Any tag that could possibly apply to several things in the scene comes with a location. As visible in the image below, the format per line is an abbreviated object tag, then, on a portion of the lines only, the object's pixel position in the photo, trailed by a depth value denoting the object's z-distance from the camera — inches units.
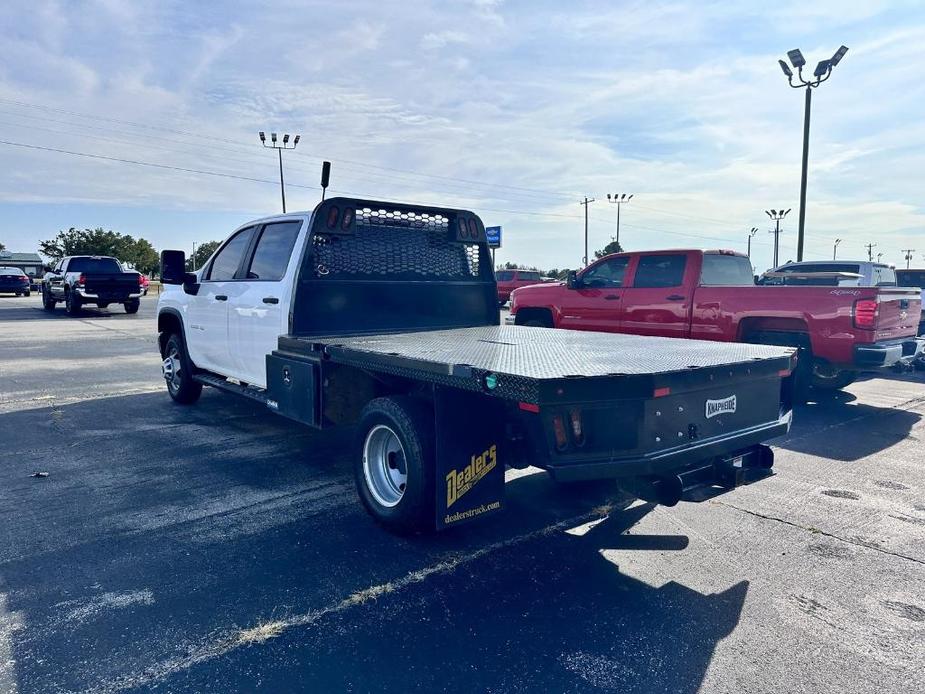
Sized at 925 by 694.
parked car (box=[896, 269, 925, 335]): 602.5
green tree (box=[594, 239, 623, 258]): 2466.7
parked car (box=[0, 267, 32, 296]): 1389.0
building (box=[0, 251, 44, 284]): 3379.9
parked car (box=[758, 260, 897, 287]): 506.6
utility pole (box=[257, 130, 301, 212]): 1683.1
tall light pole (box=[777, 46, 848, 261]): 776.3
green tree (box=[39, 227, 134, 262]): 3053.6
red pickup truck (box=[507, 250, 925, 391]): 286.2
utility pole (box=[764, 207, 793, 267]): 2213.0
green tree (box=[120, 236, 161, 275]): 3164.4
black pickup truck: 868.0
